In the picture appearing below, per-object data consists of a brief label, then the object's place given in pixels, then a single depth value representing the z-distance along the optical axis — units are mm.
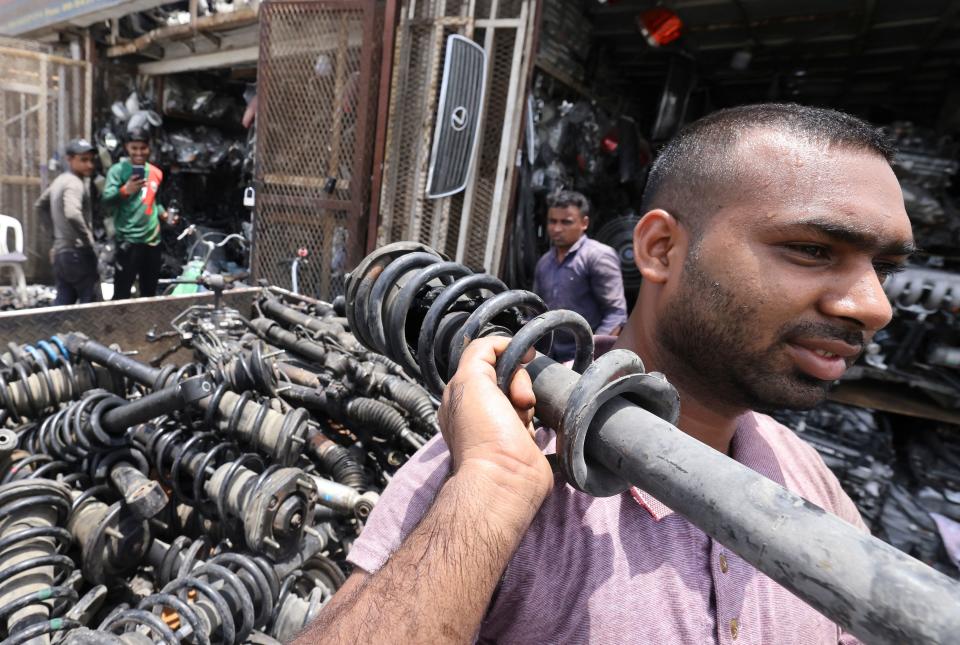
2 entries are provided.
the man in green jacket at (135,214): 5875
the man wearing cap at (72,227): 5512
